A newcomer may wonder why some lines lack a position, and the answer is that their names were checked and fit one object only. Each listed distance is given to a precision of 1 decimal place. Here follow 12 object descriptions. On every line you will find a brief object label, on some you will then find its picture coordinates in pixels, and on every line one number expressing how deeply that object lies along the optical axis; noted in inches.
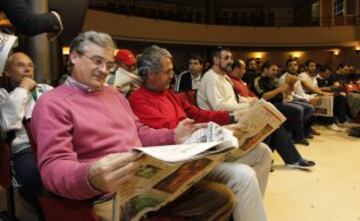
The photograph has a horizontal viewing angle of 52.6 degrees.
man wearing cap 105.3
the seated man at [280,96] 158.4
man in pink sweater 45.1
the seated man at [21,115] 64.7
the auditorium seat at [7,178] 68.1
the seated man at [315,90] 211.2
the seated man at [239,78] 130.8
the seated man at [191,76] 204.2
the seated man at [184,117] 61.1
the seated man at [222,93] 109.5
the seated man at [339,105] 229.9
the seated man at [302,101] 179.5
